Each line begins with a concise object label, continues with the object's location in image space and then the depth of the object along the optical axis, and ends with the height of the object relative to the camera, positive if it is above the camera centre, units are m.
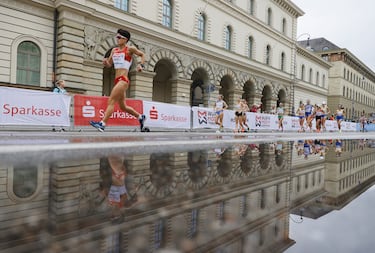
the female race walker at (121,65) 7.22 +1.39
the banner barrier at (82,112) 9.55 +0.45
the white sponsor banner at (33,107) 9.41 +0.43
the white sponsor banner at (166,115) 13.68 +0.48
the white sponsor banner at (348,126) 35.26 +0.59
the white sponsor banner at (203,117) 16.41 +0.48
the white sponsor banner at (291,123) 25.44 +0.49
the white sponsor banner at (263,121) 21.00 +0.52
